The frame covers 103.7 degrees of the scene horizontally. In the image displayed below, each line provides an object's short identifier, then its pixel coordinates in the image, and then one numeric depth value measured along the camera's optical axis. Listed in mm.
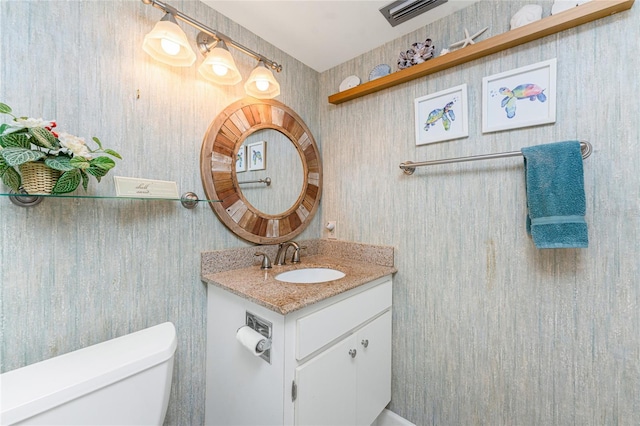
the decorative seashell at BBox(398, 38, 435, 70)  1310
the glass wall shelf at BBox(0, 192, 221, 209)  750
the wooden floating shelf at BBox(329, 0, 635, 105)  914
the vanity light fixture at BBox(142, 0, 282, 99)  994
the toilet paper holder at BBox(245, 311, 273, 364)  910
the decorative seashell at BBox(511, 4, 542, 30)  1045
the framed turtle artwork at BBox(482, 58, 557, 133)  1032
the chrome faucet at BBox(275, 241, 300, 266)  1465
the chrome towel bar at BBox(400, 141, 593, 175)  953
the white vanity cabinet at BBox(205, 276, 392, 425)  892
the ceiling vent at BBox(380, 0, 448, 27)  1204
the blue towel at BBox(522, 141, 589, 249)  920
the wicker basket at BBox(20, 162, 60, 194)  750
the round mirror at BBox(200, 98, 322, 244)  1288
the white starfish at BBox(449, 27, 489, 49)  1182
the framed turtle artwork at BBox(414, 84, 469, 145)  1233
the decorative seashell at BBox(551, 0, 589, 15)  973
